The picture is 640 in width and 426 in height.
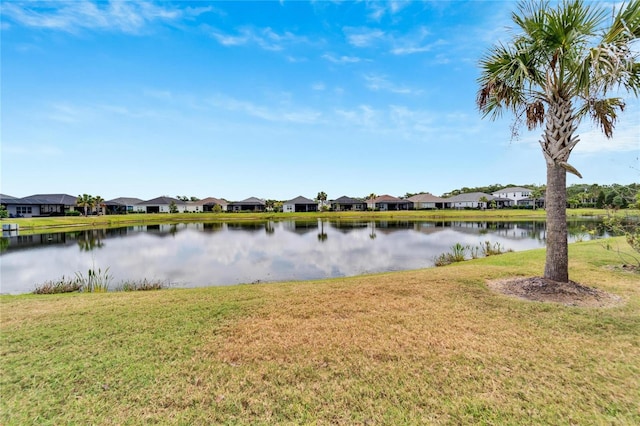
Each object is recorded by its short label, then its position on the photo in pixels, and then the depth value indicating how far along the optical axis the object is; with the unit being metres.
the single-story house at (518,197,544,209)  71.25
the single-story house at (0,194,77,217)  51.81
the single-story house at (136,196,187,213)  78.69
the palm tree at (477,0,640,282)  5.78
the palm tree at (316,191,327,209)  83.00
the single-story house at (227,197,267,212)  79.19
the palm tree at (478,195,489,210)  70.00
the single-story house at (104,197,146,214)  72.69
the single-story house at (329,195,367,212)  76.50
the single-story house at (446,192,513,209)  70.44
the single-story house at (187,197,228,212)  82.22
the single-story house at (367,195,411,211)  74.56
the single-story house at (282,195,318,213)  76.12
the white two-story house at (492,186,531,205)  77.06
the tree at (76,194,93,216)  55.66
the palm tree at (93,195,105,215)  57.78
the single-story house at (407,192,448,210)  75.06
